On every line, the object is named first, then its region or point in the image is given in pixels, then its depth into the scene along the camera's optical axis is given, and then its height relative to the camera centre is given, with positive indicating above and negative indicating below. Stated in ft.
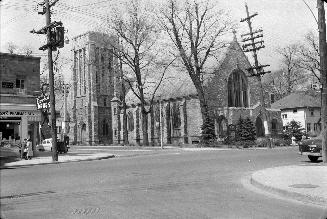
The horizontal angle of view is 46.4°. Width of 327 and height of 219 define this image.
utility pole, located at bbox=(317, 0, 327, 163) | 49.55 +7.64
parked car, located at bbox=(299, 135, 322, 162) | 58.75 -3.43
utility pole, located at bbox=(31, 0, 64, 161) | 72.84 +8.67
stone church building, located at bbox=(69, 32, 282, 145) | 170.30 +14.47
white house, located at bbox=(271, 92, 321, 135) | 216.33 +9.75
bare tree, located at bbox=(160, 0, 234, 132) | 142.41 +34.58
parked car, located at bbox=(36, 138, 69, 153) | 109.19 -4.19
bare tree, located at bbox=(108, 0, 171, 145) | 154.61 +36.99
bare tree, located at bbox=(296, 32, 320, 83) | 153.66 +28.85
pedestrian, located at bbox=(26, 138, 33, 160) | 75.56 -3.30
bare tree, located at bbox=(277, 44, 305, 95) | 170.71 +29.77
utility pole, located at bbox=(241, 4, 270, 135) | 115.34 +25.51
